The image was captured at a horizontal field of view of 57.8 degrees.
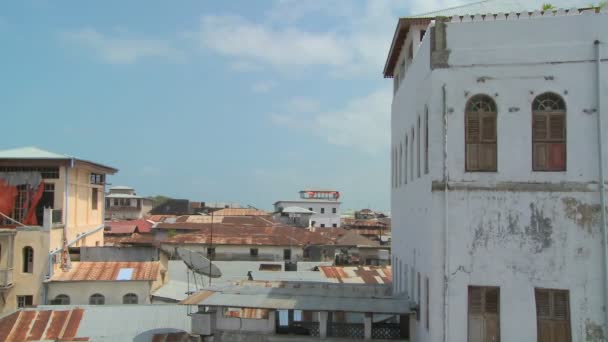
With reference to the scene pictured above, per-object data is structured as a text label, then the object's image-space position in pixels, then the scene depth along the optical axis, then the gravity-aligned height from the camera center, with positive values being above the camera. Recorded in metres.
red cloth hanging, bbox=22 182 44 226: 25.58 -0.84
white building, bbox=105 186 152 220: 73.54 -1.65
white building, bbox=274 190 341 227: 95.56 -1.25
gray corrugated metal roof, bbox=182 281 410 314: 12.79 -2.57
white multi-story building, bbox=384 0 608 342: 10.30 +0.42
